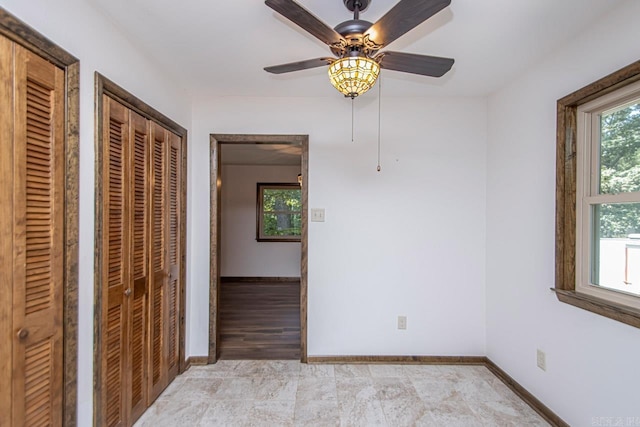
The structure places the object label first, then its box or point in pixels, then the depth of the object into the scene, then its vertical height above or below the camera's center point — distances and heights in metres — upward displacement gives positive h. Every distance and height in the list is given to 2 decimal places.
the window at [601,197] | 1.61 +0.10
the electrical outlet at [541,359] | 2.10 -0.99
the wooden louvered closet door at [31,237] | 1.14 -0.10
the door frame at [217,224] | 2.80 -0.11
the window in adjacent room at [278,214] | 6.33 -0.04
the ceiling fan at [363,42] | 1.14 +0.73
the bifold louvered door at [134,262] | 1.73 -0.33
